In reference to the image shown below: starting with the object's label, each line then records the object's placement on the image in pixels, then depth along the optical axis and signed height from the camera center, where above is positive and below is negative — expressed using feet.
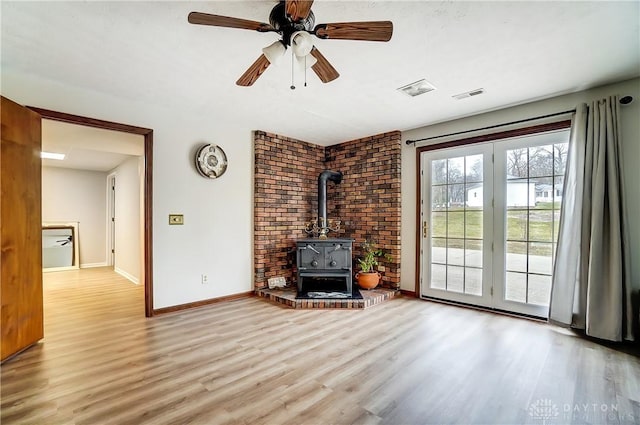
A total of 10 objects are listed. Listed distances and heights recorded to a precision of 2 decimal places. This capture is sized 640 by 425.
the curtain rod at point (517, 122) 9.11 +3.45
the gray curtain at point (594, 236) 8.77 -0.74
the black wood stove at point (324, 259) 13.58 -2.22
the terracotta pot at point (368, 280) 14.24 -3.32
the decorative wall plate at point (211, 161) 12.50 +2.14
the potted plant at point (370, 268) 14.26 -2.82
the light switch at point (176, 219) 11.79 -0.37
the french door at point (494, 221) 10.77 -0.35
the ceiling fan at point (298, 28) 5.32 +3.46
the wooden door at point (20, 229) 7.76 -0.59
